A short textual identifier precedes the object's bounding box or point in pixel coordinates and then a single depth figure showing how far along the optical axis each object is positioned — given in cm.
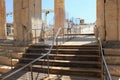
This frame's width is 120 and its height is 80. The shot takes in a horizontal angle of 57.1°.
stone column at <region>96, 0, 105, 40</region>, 493
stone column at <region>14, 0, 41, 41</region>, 603
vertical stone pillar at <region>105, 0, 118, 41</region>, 470
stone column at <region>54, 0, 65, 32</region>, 1021
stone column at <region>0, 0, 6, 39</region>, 856
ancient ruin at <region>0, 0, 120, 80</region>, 401
